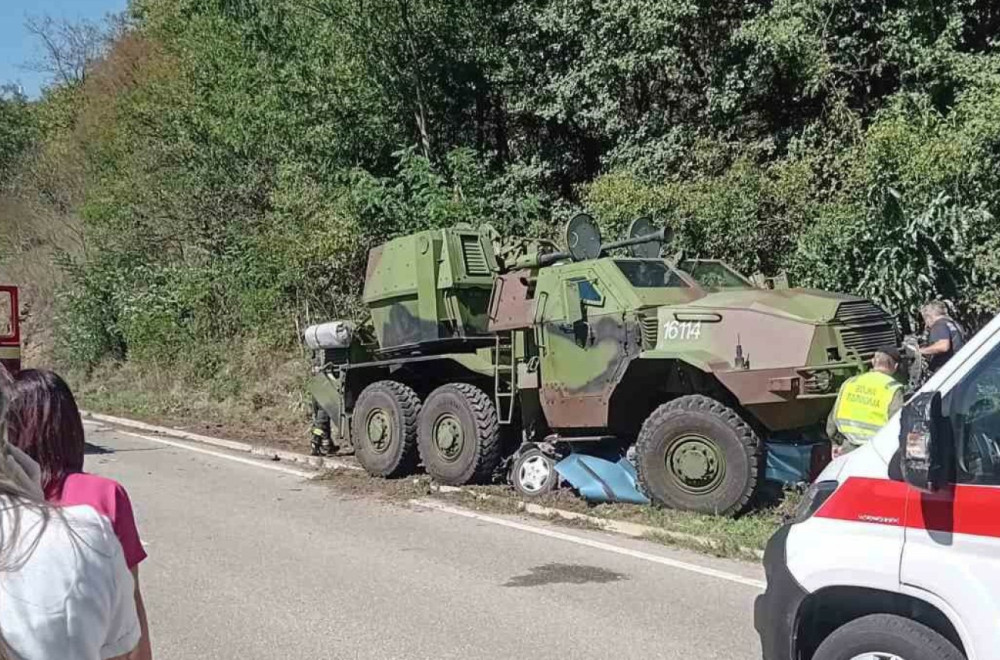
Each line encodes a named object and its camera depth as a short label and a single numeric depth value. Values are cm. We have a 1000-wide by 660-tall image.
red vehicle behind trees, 1234
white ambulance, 337
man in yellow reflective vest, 730
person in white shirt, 204
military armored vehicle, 855
